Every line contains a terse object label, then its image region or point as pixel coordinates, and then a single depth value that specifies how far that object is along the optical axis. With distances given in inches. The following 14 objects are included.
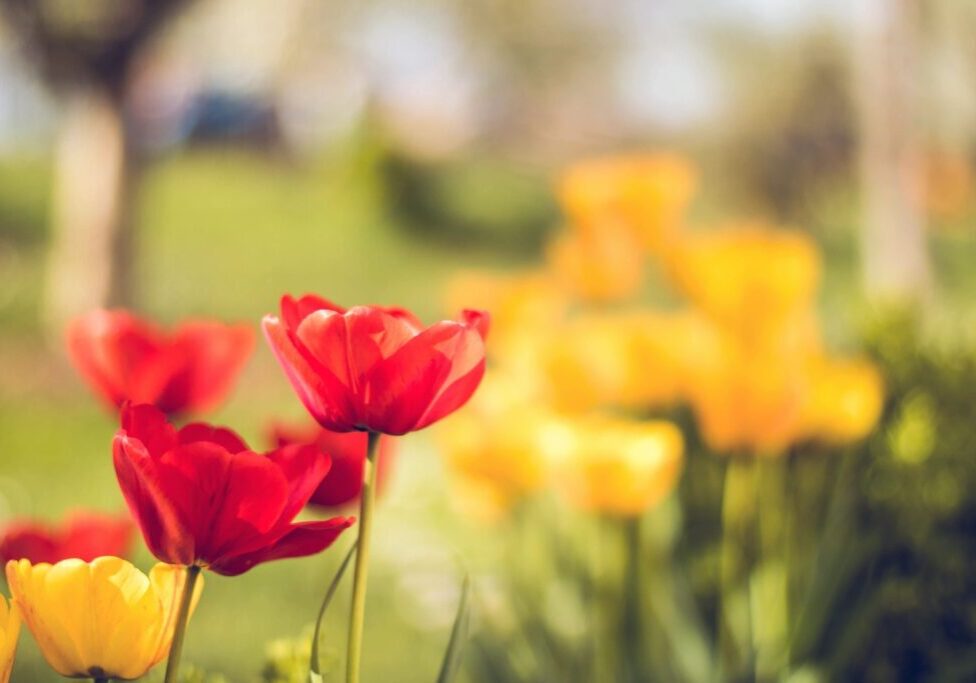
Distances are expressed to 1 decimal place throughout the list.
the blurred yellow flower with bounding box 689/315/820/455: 71.3
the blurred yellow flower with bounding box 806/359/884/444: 75.8
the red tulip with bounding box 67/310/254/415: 55.5
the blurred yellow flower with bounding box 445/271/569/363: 97.8
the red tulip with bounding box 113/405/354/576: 47.3
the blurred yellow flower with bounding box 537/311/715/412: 79.9
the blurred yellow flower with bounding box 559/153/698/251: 89.7
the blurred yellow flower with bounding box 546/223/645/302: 91.8
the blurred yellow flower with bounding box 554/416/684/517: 70.6
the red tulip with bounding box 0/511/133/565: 51.5
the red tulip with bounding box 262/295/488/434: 48.2
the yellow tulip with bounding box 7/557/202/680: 47.1
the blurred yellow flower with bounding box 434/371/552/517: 77.2
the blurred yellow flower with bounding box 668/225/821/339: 75.4
